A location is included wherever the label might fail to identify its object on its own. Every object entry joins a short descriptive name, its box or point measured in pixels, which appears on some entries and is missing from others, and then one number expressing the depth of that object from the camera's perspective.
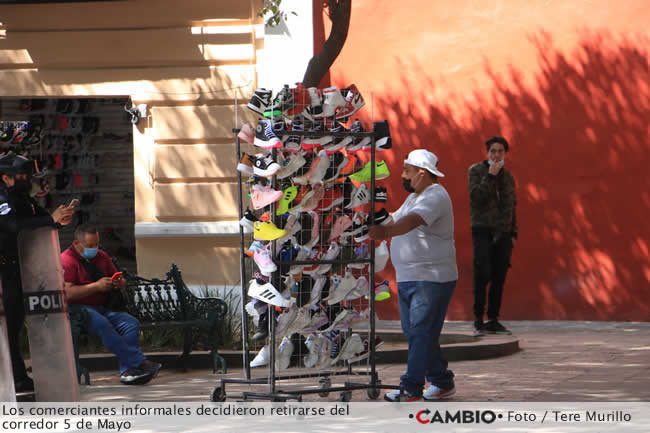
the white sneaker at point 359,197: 15.60
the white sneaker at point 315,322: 15.39
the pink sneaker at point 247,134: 15.31
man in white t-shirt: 15.69
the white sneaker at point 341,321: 15.61
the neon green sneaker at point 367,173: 15.98
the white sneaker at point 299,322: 15.20
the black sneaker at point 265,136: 14.60
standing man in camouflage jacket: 23.69
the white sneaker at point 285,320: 15.09
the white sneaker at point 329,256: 15.42
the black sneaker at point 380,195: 16.05
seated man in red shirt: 18.69
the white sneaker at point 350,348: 15.85
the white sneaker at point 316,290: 15.39
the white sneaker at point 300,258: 15.18
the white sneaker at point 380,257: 16.42
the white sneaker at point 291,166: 14.91
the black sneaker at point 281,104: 15.10
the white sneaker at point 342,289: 15.52
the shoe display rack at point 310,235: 14.92
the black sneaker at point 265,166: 14.61
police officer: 15.59
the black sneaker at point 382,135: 15.79
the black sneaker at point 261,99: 15.23
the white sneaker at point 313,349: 15.55
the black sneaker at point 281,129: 14.77
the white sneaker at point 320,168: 15.08
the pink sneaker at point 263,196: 14.62
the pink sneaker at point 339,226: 15.52
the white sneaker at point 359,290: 15.66
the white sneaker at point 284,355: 15.35
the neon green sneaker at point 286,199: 14.85
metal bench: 20.32
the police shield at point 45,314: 14.80
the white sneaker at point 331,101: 15.35
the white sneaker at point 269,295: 14.76
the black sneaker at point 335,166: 15.38
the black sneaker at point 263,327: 15.41
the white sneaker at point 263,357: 15.45
